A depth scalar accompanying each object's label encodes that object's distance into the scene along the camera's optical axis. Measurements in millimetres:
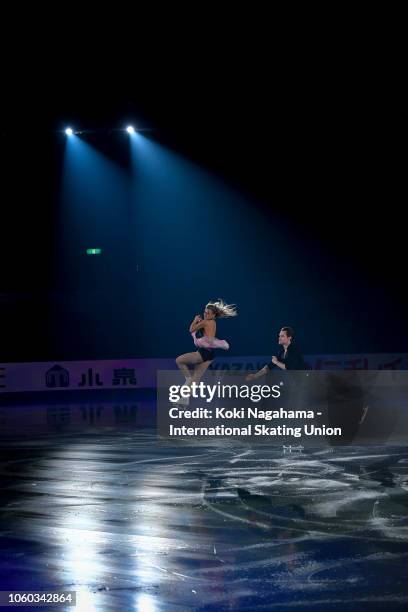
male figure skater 13383
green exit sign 31953
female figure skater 14758
